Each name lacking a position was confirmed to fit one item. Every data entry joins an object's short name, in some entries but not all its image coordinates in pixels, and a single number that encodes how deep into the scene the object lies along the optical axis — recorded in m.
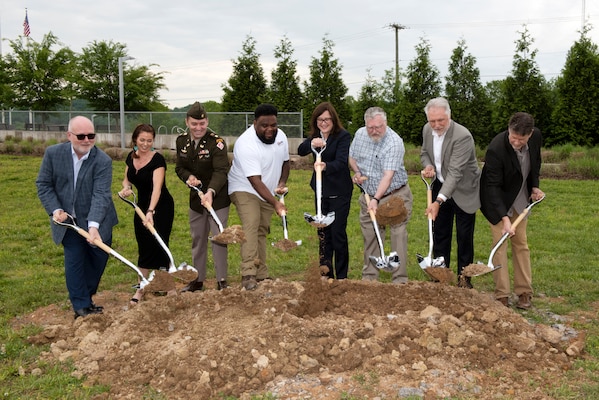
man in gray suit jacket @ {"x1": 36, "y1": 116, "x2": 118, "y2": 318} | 5.43
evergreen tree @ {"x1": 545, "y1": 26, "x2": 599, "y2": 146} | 16.77
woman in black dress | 5.96
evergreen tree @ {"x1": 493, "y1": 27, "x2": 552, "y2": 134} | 17.52
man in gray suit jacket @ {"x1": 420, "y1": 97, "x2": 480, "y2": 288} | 5.73
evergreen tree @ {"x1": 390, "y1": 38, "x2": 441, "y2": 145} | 19.91
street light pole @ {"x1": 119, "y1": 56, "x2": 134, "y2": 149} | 22.08
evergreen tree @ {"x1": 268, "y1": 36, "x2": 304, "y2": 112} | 22.22
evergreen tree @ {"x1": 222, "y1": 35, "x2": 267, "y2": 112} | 23.03
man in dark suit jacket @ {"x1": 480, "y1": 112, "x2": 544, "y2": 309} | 5.73
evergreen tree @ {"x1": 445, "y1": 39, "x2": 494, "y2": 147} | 18.88
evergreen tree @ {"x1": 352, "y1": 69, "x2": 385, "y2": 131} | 21.89
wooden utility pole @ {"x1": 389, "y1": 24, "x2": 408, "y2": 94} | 35.45
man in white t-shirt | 5.86
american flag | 30.14
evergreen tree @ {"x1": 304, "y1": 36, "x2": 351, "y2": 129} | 21.22
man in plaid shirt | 5.95
